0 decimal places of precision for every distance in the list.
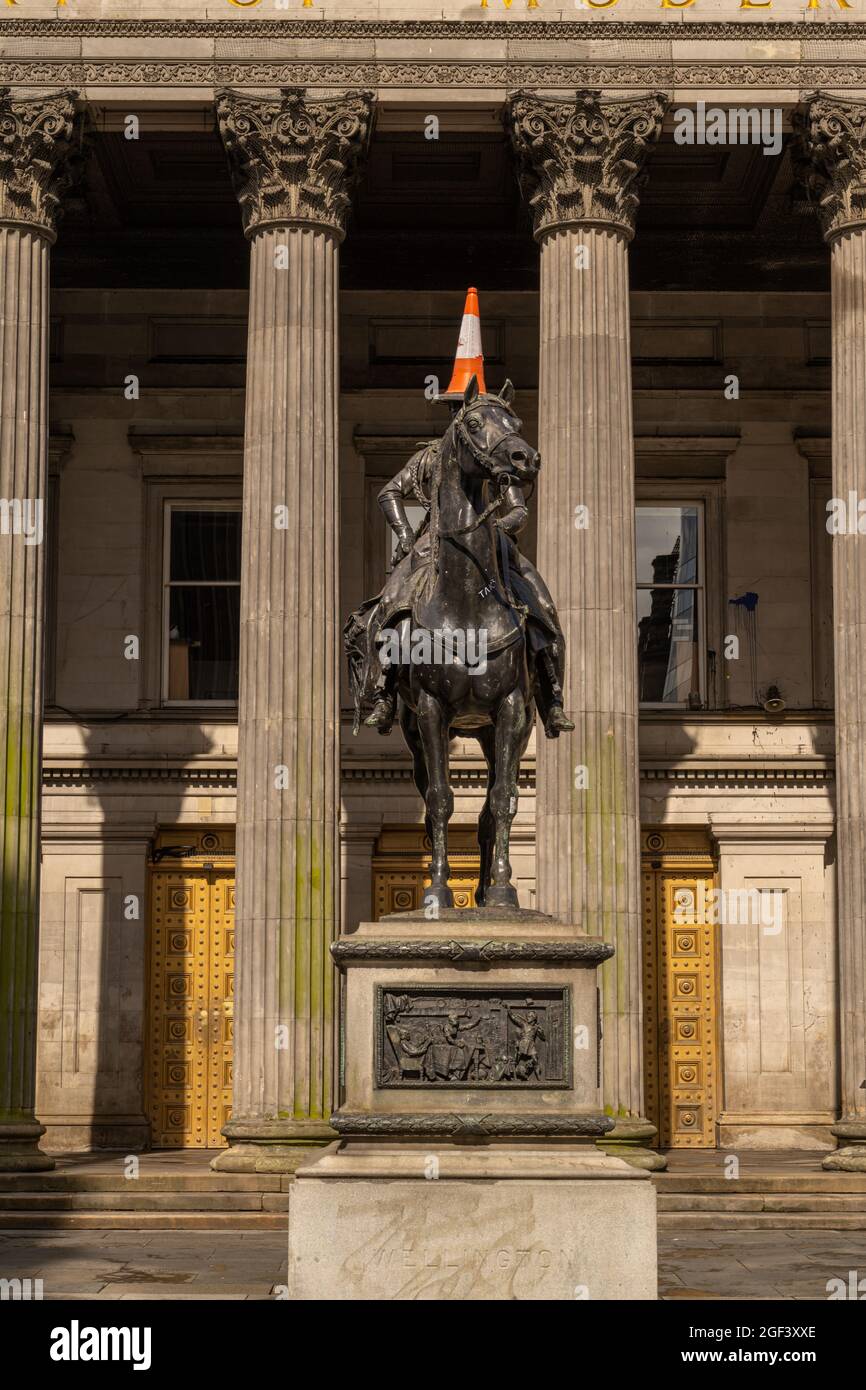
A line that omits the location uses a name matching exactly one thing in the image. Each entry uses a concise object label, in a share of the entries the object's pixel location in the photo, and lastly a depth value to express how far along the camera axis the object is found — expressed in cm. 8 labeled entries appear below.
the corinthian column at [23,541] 2681
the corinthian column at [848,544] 2717
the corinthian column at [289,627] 2645
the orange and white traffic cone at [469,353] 1605
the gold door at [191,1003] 3266
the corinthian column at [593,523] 2688
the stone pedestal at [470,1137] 1431
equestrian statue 1582
